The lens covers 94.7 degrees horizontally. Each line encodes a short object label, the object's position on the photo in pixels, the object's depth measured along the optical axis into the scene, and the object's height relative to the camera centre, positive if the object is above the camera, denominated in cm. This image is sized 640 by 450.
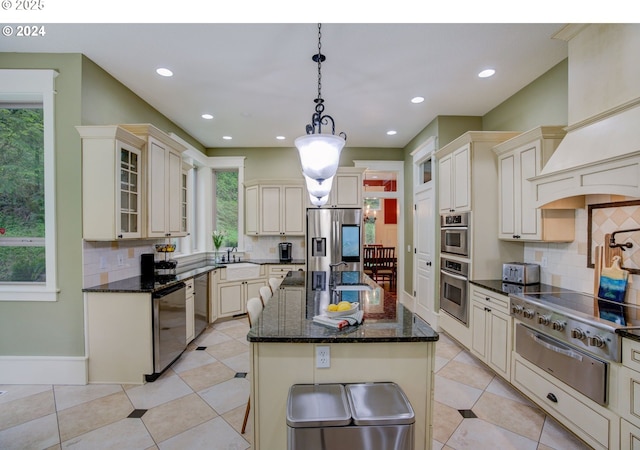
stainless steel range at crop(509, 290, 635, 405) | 176 -75
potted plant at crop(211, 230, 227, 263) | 515 -24
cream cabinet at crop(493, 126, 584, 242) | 265 +29
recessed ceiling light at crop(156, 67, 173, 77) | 289 +153
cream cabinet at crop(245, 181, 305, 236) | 530 +29
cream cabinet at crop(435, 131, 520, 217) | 326 +61
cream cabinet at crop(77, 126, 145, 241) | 267 +40
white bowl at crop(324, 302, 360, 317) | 177 -53
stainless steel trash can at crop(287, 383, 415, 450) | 126 -87
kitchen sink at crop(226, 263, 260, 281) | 468 -75
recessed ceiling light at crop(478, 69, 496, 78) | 291 +152
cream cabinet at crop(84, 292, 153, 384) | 273 -104
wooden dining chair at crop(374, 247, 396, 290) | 713 -96
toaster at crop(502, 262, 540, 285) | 292 -49
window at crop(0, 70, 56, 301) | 278 +33
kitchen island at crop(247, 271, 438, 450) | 160 -78
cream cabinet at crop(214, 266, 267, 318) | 452 -109
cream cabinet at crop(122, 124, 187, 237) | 308 +49
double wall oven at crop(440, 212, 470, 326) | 337 -49
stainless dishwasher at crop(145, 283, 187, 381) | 281 -104
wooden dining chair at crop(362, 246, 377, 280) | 711 -86
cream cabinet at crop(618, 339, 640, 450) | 160 -96
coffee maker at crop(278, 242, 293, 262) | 534 -48
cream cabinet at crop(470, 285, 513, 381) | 265 -102
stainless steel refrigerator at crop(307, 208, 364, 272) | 500 -24
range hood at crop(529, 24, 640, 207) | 182 +74
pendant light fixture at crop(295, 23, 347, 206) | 173 +43
